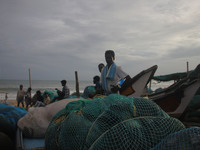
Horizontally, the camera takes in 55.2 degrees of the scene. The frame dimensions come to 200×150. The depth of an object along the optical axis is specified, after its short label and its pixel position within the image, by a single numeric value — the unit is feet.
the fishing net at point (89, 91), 25.01
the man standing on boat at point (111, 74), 13.55
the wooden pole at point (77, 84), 25.95
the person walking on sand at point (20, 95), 44.52
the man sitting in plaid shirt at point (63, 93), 22.81
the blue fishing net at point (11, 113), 9.87
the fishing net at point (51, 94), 26.35
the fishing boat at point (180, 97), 16.89
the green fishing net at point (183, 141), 3.30
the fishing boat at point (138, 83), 17.31
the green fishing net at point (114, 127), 4.43
